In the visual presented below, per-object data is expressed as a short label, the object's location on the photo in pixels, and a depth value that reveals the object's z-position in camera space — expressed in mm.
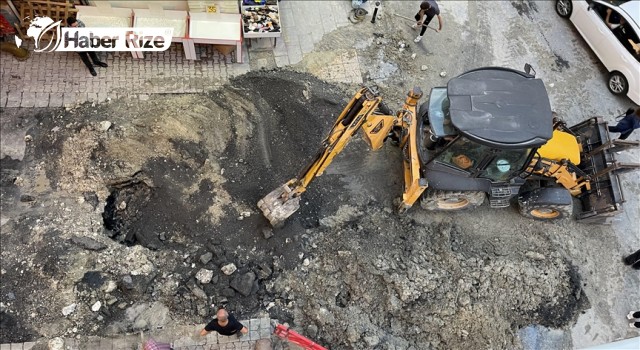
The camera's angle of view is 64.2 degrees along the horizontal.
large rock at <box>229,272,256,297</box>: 8297
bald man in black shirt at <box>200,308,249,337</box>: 7059
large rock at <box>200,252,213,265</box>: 8469
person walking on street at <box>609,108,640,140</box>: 10094
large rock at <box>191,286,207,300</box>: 8172
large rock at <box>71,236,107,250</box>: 8375
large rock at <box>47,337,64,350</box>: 7617
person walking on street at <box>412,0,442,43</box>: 10953
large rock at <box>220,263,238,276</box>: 8422
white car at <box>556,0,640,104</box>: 11211
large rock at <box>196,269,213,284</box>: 8297
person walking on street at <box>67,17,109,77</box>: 9930
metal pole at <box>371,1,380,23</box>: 11404
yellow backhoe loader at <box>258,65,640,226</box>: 7797
